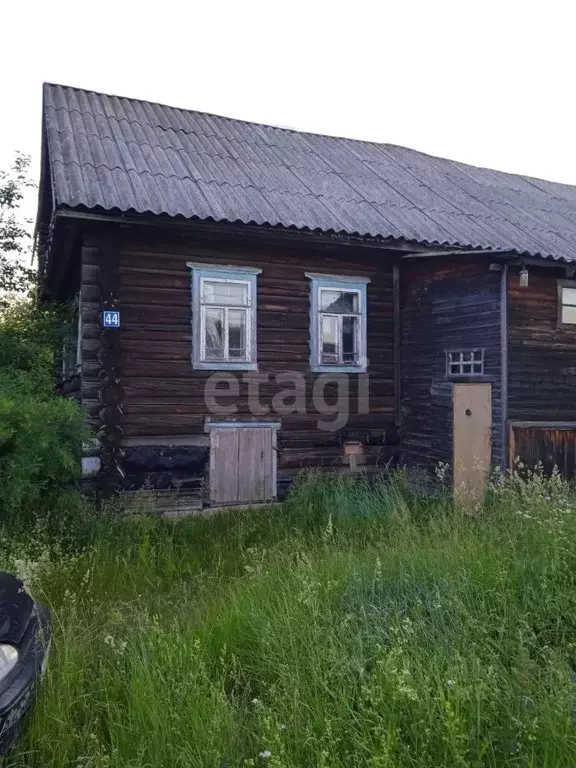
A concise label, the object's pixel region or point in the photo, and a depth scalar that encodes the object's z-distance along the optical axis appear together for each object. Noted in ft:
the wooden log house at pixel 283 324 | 26.81
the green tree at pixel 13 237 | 43.91
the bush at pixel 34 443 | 18.84
